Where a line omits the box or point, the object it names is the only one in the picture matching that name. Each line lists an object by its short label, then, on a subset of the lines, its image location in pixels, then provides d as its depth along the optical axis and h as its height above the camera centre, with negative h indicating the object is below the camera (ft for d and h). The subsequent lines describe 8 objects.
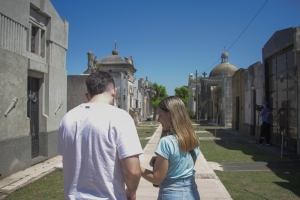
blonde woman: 8.48 -1.44
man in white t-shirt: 7.29 -1.14
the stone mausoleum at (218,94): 82.94 +3.79
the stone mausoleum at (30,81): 23.09 +2.13
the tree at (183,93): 194.78 +7.72
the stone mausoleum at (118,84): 52.16 +4.48
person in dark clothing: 41.39 -2.50
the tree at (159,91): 190.12 +8.88
